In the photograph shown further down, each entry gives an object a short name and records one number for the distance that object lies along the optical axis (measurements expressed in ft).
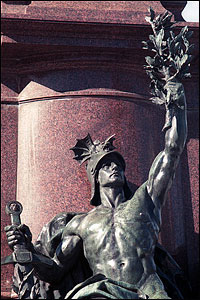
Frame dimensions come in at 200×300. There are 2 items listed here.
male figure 35.05
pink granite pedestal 40.72
